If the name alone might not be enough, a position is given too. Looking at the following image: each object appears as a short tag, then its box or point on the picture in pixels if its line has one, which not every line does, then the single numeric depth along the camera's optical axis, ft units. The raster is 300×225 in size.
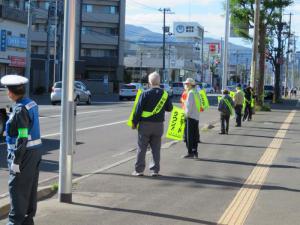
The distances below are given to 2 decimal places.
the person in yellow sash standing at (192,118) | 44.39
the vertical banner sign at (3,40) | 164.66
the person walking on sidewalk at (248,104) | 94.37
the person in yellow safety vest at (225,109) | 66.44
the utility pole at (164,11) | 308.69
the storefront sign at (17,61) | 172.65
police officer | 19.80
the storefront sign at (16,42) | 170.74
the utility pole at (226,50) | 94.97
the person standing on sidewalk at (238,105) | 80.59
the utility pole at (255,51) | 114.32
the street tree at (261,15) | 134.10
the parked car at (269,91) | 215.10
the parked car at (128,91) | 178.41
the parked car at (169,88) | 186.69
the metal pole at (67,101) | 26.91
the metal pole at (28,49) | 142.51
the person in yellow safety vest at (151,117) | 34.83
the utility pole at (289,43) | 220.02
